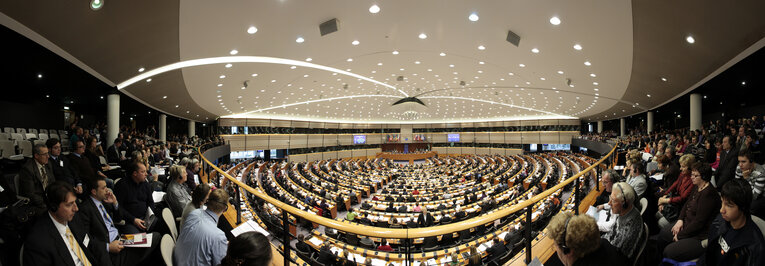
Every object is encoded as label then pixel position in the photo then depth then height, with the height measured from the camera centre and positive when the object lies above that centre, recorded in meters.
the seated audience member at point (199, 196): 2.51 -0.57
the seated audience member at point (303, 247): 5.94 -2.47
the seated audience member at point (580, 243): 1.51 -0.62
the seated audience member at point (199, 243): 2.03 -0.82
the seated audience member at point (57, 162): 3.93 -0.42
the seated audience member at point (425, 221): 8.68 -2.82
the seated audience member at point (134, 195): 3.09 -0.73
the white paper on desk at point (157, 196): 3.83 -0.90
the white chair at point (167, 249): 1.93 -0.87
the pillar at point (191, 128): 24.12 +0.49
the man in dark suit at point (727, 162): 3.99 -0.45
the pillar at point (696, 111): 10.60 +0.89
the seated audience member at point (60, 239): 1.72 -0.71
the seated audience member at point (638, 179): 3.15 -0.53
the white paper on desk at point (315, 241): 6.83 -2.73
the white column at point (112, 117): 8.53 +0.53
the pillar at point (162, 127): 17.25 +0.42
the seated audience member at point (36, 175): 3.33 -0.52
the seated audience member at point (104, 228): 2.35 -0.87
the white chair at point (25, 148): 6.30 -0.33
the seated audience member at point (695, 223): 2.21 -0.76
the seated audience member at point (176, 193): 3.51 -0.77
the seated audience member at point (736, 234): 1.70 -0.66
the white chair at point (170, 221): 2.75 -0.90
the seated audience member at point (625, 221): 1.97 -0.65
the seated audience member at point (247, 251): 1.33 -0.57
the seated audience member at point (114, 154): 6.79 -0.50
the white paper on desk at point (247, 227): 2.37 -0.83
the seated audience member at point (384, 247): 6.32 -2.70
